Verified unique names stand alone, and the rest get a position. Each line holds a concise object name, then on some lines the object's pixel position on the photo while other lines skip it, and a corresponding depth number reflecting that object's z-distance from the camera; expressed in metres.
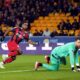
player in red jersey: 16.67
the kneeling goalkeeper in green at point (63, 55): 14.62
